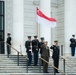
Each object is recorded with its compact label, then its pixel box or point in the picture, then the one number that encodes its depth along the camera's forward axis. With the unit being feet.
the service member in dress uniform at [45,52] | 85.56
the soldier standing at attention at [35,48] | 89.71
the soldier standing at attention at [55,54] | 86.94
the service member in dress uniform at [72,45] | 108.44
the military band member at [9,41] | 99.86
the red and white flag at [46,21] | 91.40
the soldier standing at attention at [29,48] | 89.81
